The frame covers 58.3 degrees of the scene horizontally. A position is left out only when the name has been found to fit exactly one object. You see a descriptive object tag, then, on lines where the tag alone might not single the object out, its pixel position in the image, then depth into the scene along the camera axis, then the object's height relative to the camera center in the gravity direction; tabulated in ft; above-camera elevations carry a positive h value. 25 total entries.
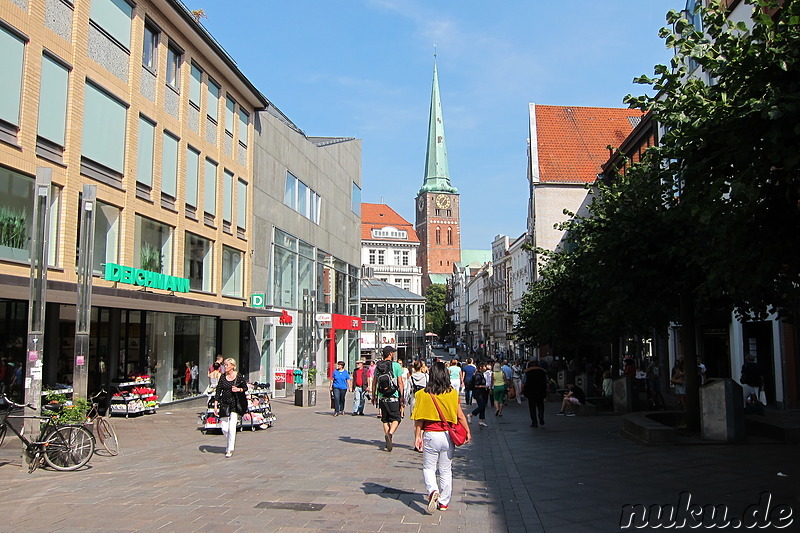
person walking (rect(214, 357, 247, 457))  42.11 -3.89
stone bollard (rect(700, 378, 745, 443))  41.24 -4.54
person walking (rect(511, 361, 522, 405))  94.30 -6.23
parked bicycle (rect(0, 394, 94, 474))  35.14 -5.48
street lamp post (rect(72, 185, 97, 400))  41.29 +2.55
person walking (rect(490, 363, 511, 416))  70.85 -5.35
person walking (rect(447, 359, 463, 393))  63.26 -3.67
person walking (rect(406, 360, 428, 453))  57.36 -3.38
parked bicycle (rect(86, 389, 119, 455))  40.57 -5.20
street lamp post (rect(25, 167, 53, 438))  36.96 +1.53
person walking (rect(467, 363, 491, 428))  60.95 -4.99
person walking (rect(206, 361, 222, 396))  65.69 -3.72
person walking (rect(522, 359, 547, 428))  55.42 -3.95
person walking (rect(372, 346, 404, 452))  43.73 -3.80
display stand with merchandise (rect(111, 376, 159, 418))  64.34 -5.72
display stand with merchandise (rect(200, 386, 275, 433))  53.57 -6.34
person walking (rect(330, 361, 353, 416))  67.67 -4.88
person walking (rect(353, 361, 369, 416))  70.49 -5.06
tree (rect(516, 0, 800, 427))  21.75 +6.17
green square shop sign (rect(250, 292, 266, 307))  95.42 +4.65
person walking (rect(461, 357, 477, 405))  75.20 -4.17
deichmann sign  60.34 +5.15
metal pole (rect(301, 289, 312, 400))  83.53 -2.60
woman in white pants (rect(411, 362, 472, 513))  26.22 -3.75
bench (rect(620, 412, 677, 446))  41.45 -5.80
